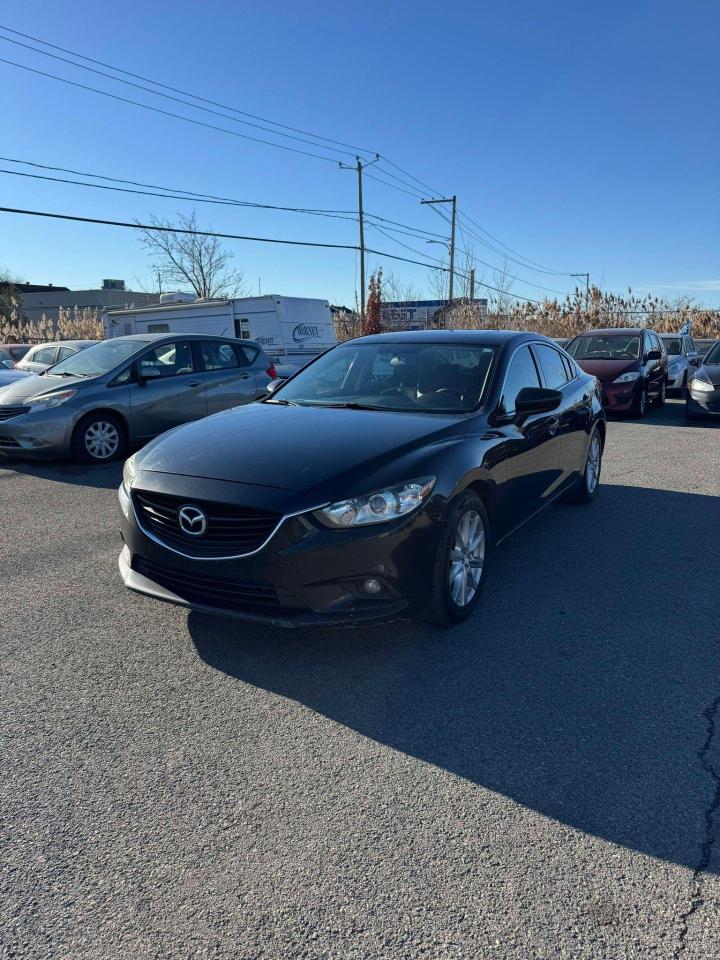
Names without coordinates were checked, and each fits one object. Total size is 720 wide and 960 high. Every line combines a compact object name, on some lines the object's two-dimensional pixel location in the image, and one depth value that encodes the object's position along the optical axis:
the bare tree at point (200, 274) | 55.50
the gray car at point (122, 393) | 8.24
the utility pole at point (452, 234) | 40.03
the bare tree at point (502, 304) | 38.50
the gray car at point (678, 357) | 16.83
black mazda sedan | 3.21
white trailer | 18.31
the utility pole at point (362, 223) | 33.38
